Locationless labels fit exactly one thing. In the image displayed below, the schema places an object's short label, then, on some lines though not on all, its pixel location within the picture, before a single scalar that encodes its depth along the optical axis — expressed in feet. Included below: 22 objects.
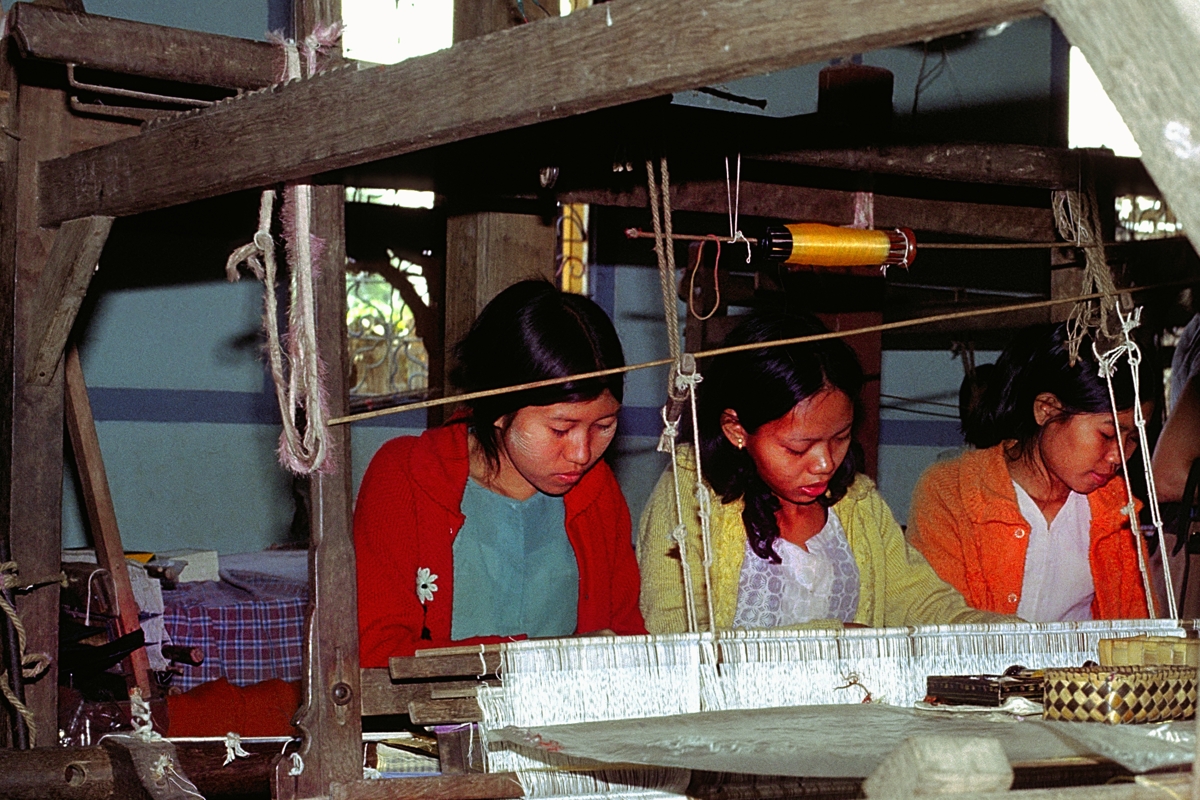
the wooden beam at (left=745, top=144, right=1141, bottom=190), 9.14
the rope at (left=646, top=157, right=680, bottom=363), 7.13
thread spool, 7.70
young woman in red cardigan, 9.10
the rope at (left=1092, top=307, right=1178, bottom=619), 8.33
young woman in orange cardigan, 10.80
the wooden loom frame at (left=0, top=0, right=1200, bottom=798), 3.77
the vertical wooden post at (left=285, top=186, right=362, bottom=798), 6.30
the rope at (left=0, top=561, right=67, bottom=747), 8.64
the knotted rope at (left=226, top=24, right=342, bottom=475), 6.43
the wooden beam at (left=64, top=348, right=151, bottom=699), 9.75
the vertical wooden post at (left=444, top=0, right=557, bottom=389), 11.16
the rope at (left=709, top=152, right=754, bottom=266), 8.43
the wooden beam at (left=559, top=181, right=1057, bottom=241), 9.92
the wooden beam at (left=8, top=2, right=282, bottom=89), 7.64
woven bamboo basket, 5.64
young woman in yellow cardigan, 9.68
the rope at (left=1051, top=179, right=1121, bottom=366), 9.30
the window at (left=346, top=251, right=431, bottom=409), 21.57
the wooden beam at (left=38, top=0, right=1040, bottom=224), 4.46
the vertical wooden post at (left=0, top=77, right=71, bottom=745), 9.02
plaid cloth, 13.71
